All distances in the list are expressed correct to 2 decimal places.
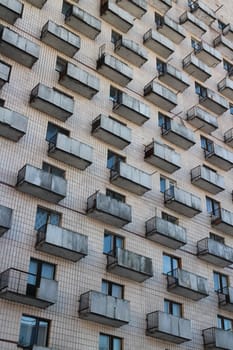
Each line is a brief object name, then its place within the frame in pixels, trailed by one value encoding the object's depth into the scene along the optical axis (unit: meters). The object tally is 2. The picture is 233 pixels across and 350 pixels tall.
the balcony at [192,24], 41.25
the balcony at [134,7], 36.91
